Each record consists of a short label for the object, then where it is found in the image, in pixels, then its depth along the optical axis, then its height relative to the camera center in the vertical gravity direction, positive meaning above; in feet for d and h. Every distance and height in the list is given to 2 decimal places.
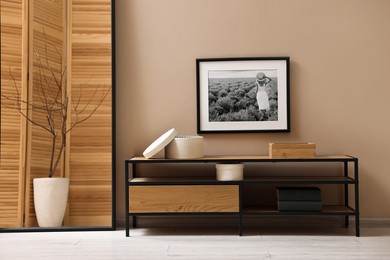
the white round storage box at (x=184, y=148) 11.64 -0.32
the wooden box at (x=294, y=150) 11.51 -0.37
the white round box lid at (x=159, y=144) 11.57 -0.22
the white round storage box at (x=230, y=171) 11.51 -0.87
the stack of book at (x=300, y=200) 11.51 -1.55
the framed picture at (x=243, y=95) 12.70 +1.03
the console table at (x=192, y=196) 11.48 -1.45
